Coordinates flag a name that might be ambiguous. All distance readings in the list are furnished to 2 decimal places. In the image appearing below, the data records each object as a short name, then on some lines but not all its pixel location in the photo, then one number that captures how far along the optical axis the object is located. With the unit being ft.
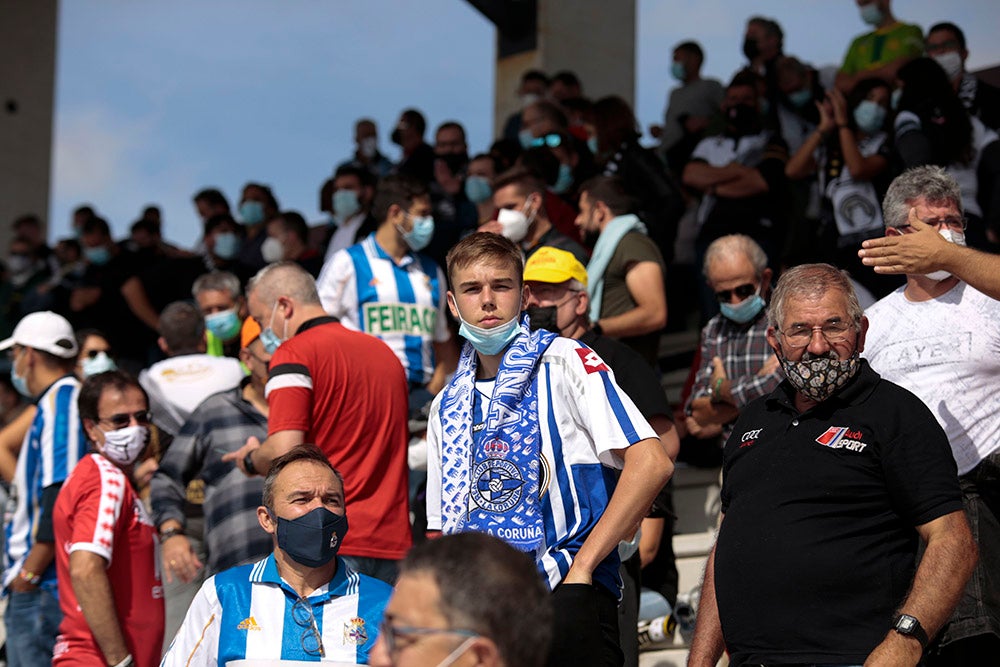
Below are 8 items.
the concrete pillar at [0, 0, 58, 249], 95.30
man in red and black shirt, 29.55
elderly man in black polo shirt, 20.52
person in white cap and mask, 33.78
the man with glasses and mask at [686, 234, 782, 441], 33.86
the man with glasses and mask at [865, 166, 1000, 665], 24.71
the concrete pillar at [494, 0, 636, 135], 80.33
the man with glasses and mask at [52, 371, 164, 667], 29.48
